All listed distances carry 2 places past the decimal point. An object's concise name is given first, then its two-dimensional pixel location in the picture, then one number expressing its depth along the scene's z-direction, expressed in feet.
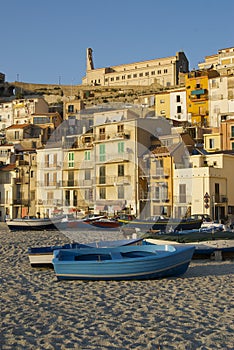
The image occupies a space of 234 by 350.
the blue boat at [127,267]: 53.49
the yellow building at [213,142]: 169.37
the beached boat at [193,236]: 75.87
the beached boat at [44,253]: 63.26
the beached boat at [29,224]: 139.74
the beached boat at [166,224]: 113.69
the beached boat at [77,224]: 137.90
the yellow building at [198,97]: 215.10
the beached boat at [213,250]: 73.61
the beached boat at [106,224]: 133.91
